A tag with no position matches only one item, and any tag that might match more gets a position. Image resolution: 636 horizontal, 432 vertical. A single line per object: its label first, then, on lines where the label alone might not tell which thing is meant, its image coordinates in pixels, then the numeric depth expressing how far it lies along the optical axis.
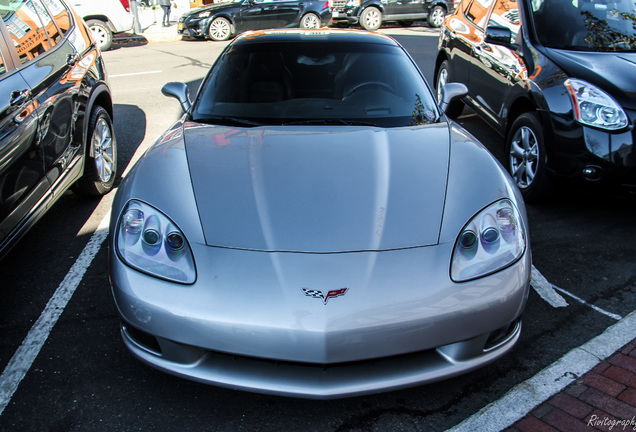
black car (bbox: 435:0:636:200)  3.75
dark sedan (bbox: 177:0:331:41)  14.68
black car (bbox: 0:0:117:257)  3.15
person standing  16.84
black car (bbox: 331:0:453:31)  16.78
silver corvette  2.05
